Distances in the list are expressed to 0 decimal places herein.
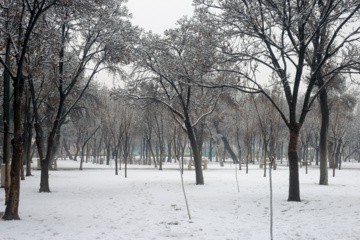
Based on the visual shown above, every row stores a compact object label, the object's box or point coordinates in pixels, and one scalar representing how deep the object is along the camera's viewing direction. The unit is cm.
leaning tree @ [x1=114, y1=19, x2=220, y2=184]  1614
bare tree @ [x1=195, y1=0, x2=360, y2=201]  1021
